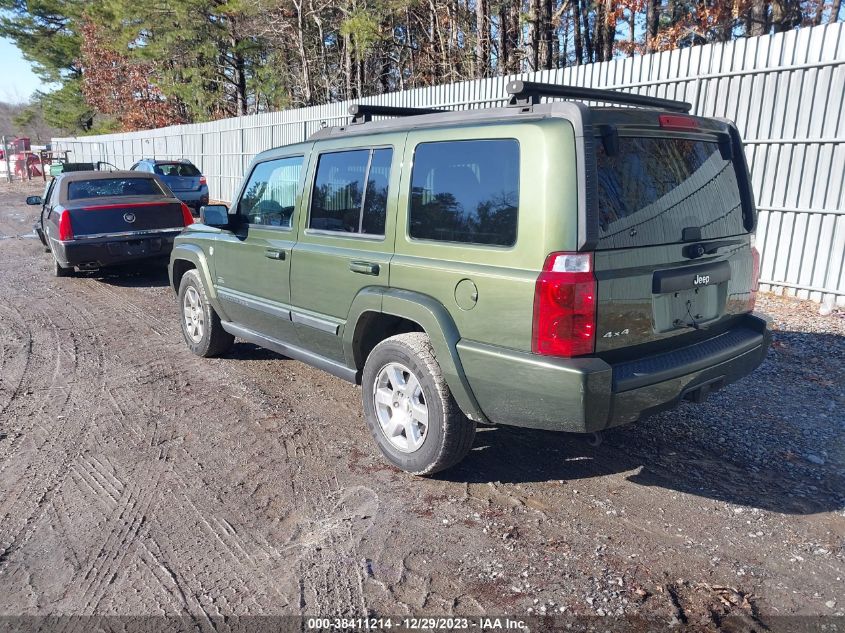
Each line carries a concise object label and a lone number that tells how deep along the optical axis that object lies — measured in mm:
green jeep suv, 2996
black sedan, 8914
